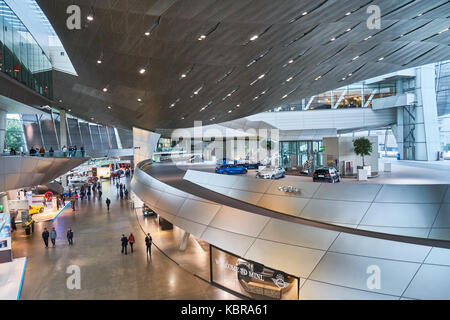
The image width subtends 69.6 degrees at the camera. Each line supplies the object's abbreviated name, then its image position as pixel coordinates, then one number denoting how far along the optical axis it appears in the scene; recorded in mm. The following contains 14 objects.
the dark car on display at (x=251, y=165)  31566
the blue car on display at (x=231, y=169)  27219
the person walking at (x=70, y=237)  20567
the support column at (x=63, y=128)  40000
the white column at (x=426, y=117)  36812
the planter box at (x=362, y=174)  17555
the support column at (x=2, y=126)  25453
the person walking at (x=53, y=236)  20453
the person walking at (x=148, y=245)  18139
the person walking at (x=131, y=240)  19345
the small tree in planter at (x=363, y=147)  20484
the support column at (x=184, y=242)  19453
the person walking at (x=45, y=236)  19991
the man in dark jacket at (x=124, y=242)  18594
